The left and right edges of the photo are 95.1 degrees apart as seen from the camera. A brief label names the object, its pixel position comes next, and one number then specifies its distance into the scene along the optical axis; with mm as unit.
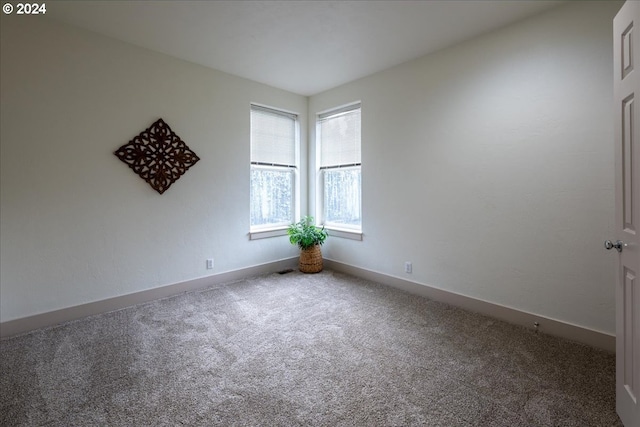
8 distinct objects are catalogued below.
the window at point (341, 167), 4148
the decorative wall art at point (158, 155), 3072
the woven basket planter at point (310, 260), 4258
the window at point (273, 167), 4195
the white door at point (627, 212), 1369
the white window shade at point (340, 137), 4121
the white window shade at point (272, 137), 4160
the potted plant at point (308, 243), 4188
